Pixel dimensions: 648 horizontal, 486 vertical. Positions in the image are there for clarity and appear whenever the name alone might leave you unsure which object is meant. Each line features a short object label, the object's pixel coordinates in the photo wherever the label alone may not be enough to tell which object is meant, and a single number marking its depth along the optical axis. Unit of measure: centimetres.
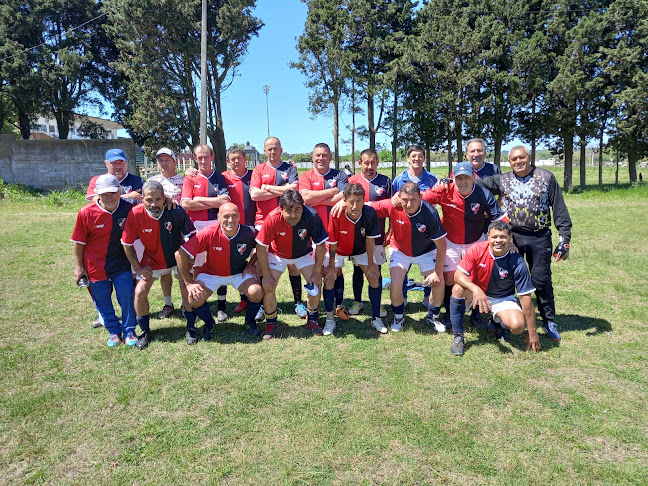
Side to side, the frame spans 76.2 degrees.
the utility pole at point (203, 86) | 1502
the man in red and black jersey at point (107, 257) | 463
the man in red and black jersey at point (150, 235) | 468
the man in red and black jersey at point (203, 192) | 532
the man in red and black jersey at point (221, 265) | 477
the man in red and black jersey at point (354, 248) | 502
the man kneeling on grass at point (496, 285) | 439
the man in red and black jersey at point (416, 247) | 488
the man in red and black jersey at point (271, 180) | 550
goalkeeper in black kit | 485
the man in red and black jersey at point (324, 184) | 540
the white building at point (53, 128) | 5718
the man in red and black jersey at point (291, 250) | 484
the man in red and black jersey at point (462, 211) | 494
